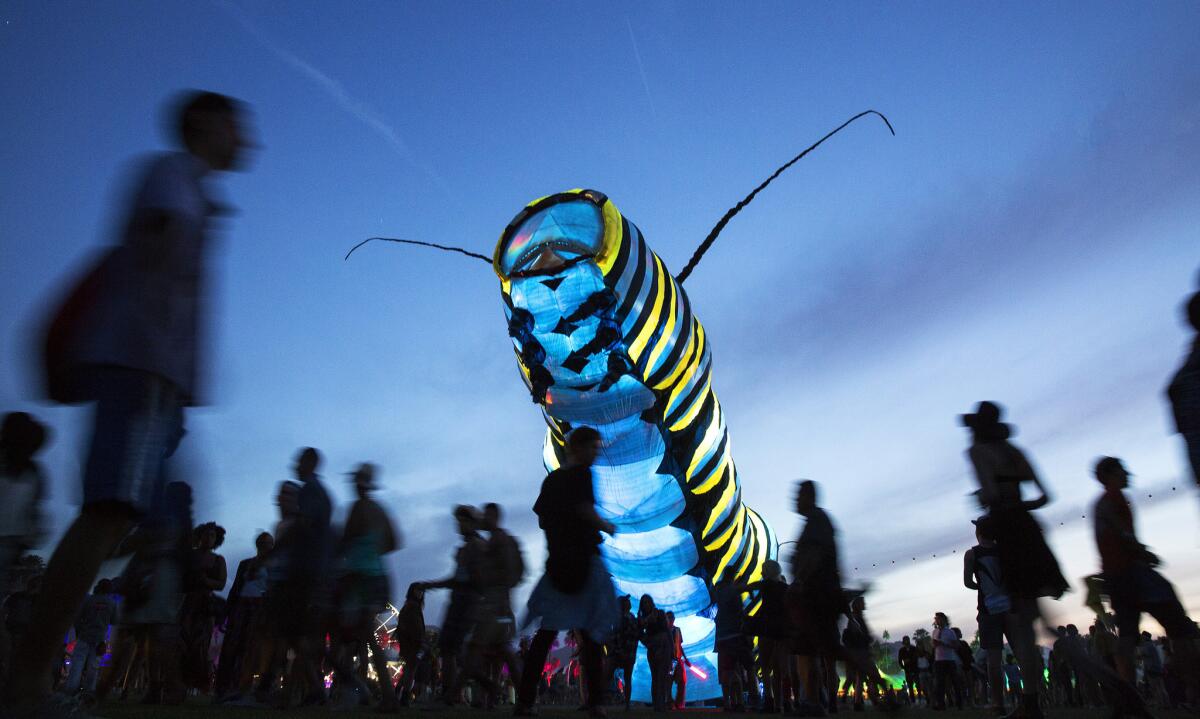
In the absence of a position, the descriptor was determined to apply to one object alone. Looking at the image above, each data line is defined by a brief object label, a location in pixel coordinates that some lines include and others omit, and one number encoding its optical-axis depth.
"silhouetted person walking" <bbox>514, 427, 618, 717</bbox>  4.94
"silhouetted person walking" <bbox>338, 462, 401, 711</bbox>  5.76
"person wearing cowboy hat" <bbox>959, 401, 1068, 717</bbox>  4.34
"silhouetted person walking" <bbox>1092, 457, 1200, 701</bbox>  4.70
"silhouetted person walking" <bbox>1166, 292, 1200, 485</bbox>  3.89
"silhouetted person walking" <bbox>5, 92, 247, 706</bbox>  2.26
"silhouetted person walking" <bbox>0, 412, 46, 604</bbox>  4.16
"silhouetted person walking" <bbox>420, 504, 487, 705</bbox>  6.84
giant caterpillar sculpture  9.31
